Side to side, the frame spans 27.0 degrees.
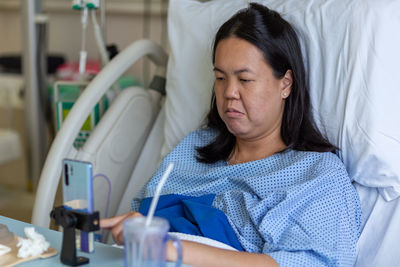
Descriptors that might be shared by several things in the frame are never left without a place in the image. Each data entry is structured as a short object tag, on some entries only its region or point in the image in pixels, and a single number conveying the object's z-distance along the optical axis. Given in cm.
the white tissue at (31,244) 146
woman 169
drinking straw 131
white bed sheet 178
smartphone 139
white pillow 181
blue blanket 176
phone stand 140
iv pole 332
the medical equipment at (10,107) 424
